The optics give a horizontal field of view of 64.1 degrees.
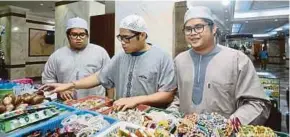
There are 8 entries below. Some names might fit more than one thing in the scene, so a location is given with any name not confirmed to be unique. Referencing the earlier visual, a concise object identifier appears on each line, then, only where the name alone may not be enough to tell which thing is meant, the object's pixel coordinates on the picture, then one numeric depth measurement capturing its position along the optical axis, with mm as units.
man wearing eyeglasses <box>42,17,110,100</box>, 2316
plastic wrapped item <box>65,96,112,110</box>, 1329
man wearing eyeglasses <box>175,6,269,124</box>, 1321
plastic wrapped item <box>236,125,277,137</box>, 909
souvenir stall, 914
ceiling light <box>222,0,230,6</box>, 5718
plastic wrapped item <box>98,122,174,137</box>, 870
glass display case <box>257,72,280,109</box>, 3434
